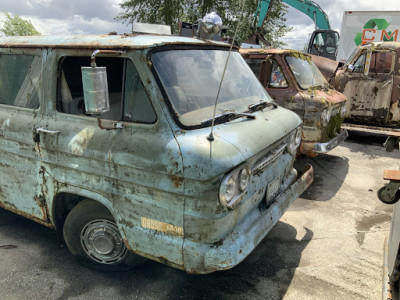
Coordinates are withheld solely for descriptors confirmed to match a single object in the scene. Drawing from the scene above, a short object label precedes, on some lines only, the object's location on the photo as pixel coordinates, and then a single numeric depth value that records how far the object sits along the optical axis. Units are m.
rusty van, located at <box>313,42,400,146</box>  7.26
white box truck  11.38
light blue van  2.24
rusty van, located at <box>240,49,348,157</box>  5.27
